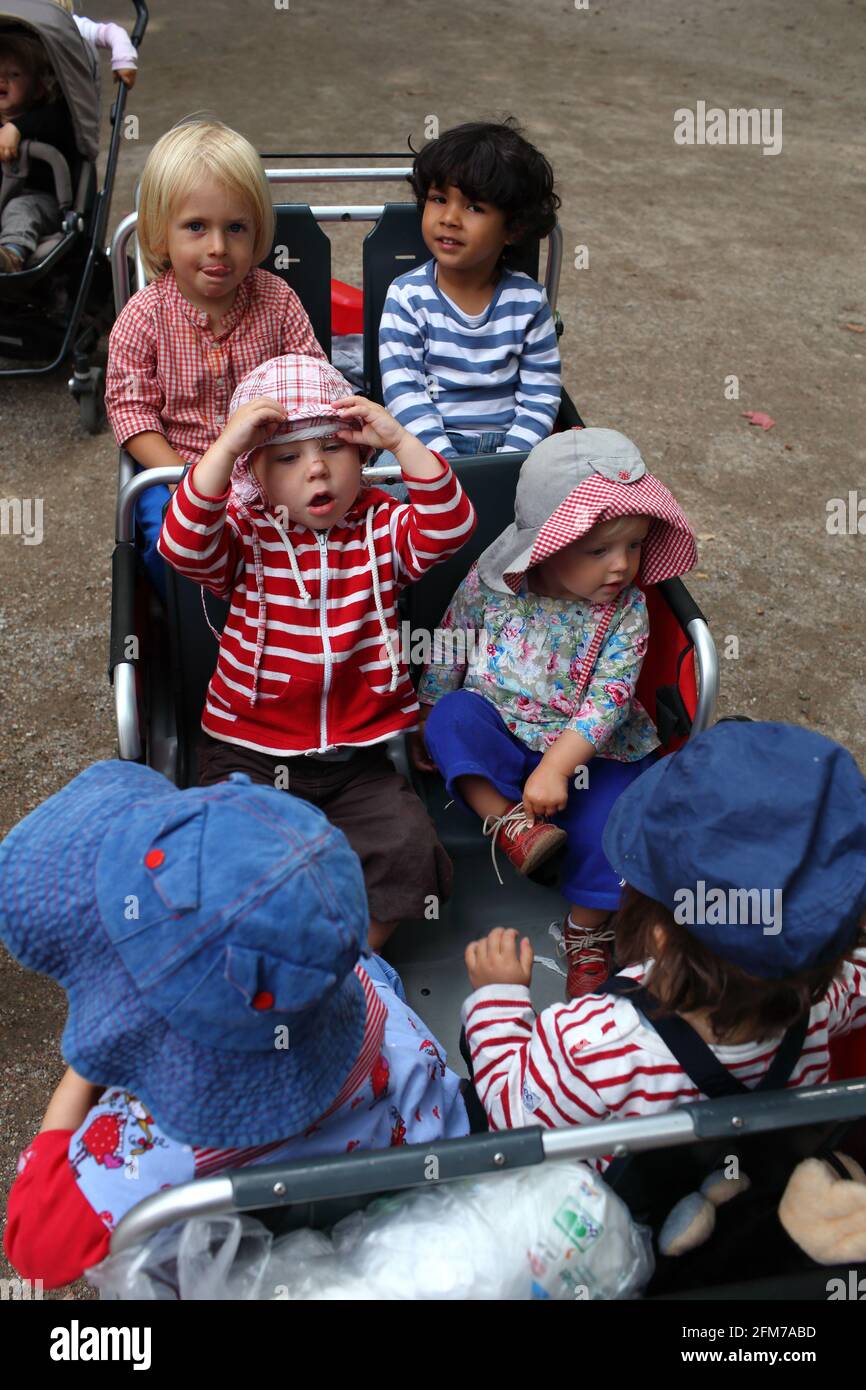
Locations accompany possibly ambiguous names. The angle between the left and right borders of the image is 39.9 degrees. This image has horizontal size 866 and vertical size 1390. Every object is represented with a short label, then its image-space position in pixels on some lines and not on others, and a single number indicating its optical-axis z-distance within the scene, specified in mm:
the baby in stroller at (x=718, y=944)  1228
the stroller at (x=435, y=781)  1178
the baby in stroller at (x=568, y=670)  2064
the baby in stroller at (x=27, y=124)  3932
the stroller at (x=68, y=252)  3877
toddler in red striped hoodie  1966
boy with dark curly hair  2650
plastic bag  1167
